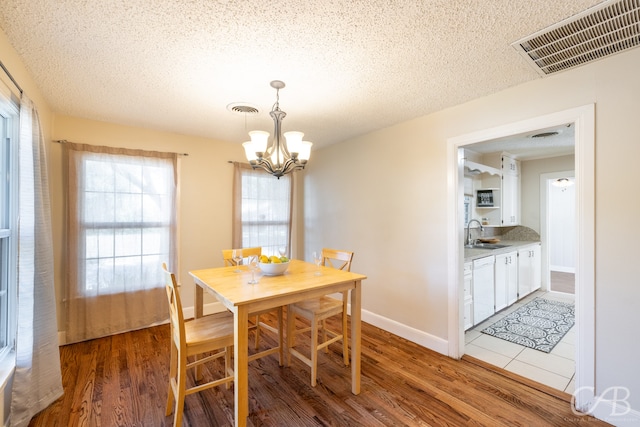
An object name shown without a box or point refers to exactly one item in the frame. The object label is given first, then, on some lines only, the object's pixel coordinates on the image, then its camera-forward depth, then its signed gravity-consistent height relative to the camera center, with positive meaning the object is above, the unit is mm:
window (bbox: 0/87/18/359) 1879 -76
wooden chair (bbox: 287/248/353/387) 2193 -865
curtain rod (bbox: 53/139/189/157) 2832 +723
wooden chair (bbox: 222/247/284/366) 2410 -1074
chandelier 2051 +463
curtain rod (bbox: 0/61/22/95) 1588 +820
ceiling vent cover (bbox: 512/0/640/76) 1414 +1001
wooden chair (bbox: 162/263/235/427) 1679 -823
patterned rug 2938 -1362
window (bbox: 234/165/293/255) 3969 +36
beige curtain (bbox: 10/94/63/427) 1768 -534
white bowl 2262 -462
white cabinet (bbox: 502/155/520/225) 4422 +331
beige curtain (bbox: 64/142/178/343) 2891 -278
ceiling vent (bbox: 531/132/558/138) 3338 +942
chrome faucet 4229 -350
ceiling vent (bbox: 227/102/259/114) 2400 +924
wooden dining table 1626 -539
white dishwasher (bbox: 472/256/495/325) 3172 -922
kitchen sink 3819 -493
